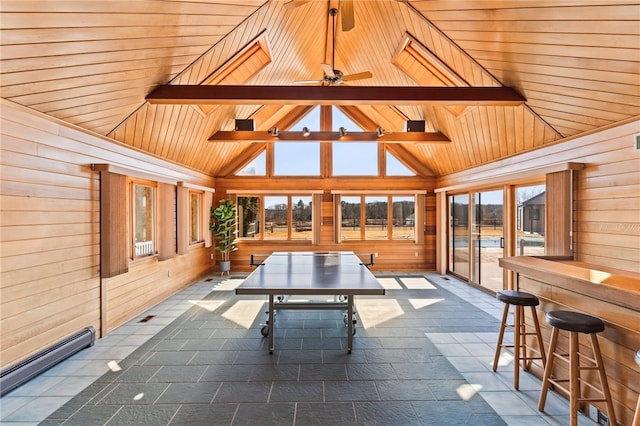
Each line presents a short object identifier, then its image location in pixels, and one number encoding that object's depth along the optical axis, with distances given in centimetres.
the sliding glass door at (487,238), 538
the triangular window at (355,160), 758
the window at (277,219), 762
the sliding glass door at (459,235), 641
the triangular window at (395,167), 757
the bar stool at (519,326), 250
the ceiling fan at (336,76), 367
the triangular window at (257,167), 755
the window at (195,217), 646
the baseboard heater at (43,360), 245
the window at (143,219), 447
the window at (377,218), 761
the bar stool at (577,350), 190
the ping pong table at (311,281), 273
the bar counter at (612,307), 181
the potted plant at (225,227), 700
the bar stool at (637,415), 149
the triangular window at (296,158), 754
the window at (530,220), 447
